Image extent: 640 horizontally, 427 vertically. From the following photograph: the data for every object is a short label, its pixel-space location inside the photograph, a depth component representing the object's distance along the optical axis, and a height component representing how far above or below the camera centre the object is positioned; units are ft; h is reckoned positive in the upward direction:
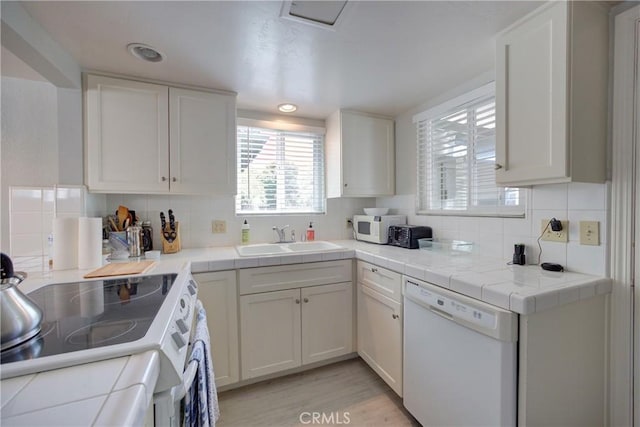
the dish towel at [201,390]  2.85 -2.03
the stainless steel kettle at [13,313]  2.08 -0.85
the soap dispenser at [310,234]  8.25 -0.75
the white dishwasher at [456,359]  3.38 -2.20
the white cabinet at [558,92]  3.69 +1.72
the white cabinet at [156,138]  5.50 +1.61
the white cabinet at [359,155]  7.78 +1.67
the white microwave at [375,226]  7.47 -0.48
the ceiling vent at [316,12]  3.68 +2.86
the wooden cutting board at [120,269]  4.22 -1.00
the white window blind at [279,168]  7.79 +1.28
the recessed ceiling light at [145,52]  4.64 +2.87
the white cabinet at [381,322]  5.33 -2.47
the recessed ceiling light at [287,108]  7.38 +2.90
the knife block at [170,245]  6.37 -0.83
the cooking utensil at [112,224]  5.93 -0.31
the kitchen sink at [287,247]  7.08 -1.04
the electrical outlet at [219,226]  7.32 -0.44
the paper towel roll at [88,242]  4.59 -0.55
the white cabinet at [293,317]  5.85 -2.50
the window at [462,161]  5.69 +1.22
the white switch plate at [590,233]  4.07 -0.36
